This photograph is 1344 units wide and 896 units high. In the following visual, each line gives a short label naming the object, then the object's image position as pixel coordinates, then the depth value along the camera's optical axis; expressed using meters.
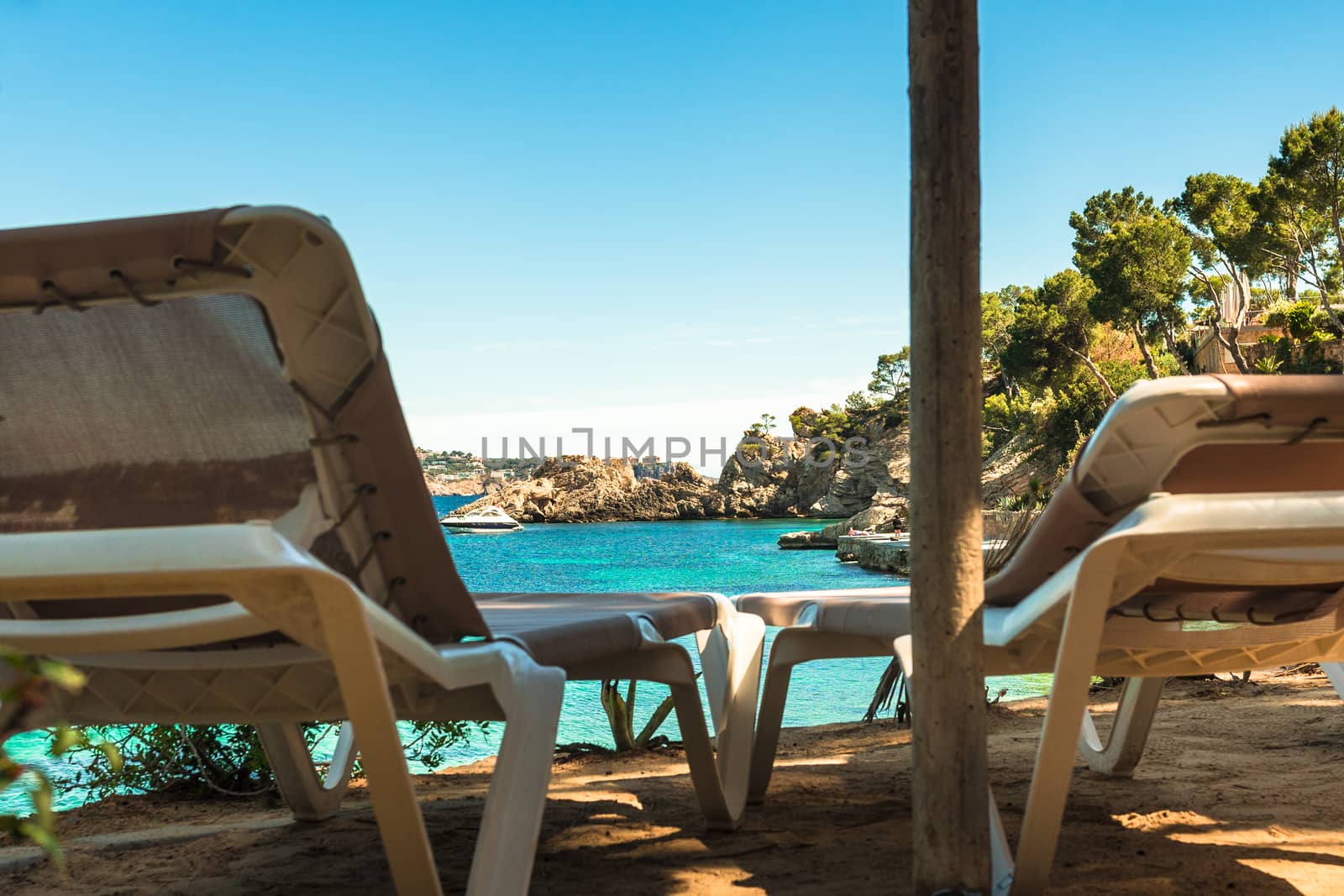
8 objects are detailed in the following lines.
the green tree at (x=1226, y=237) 33.31
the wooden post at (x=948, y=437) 2.04
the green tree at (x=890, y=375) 83.00
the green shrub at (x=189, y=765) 4.64
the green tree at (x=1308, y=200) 25.78
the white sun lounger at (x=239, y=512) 1.55
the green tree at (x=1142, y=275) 35.53
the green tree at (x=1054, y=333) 41.88
